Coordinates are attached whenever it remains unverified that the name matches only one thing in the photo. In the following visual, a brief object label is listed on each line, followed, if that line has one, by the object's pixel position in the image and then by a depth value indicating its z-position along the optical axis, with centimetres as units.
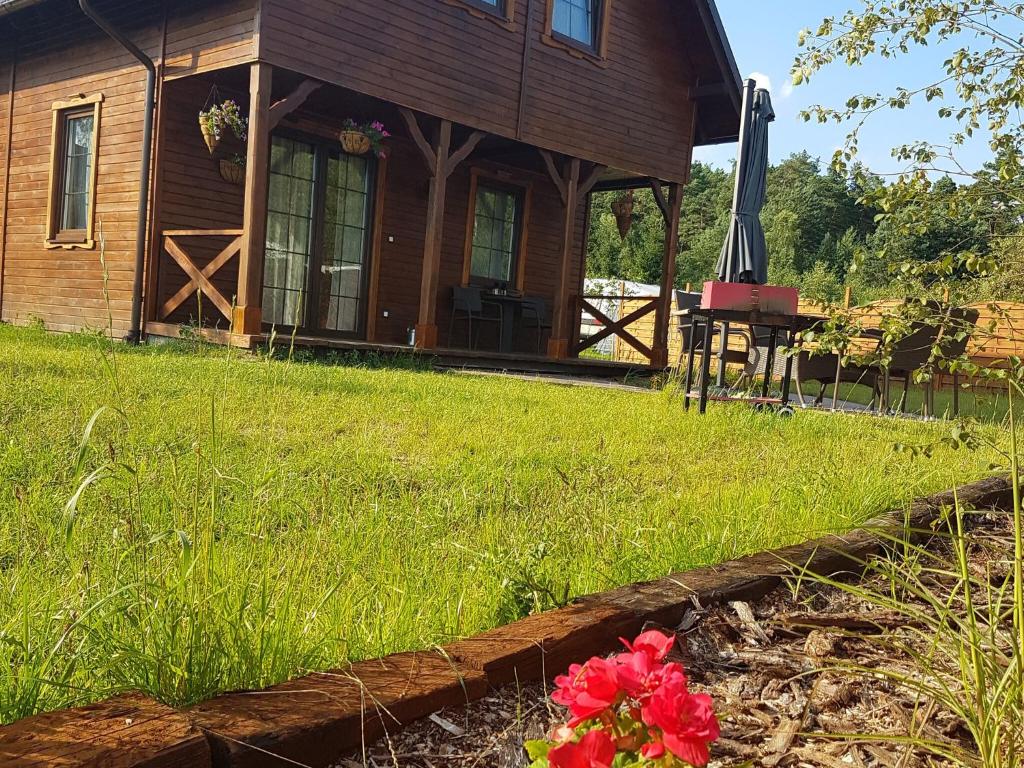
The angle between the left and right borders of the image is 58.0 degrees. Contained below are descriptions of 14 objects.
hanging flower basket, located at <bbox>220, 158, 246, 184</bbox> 859
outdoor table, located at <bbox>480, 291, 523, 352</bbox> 1112
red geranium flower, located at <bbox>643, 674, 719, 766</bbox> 76
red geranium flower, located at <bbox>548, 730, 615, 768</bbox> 78
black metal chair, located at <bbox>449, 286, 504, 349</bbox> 1063
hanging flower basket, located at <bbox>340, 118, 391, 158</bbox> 844
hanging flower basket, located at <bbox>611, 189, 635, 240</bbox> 1146
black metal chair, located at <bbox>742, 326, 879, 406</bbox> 762
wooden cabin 802
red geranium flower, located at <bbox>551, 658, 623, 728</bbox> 80
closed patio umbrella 653
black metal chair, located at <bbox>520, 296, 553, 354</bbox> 1154
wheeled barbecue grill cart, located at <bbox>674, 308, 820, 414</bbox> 534
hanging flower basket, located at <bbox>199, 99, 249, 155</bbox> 782
